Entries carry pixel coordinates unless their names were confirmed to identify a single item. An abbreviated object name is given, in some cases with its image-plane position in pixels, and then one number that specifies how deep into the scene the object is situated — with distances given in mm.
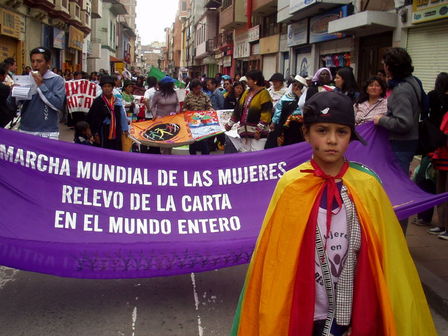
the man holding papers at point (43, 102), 6195
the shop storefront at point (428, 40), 12555
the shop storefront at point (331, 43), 18016
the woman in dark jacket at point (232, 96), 14211
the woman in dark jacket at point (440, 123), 6195
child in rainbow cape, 2230
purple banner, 4180
